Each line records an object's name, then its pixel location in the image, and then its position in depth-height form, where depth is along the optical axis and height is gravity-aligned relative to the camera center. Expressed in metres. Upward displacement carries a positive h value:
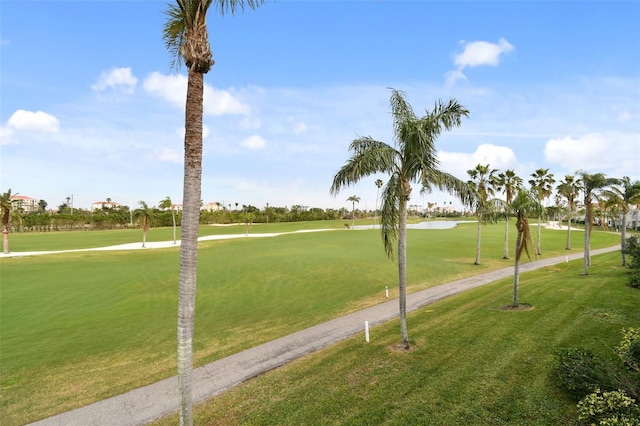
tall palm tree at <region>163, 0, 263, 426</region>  6.58 +0.96
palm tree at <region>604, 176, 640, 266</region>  23.31 +1.43
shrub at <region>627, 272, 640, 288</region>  17.39 -3.80
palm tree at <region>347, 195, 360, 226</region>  124.19 +6.59
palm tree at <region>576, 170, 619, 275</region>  21.98 +1.76
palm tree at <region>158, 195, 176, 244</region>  55.32 +2.32
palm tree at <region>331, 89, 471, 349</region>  11.52 +1.81
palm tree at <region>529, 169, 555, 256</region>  38.09 +4.13
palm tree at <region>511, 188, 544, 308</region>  15.36 +0.15
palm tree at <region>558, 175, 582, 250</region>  32.34 +2.50
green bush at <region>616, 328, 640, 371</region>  7.98 -3.61
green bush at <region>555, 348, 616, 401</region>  7.51 -3.98
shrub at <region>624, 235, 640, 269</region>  19.58 -2.37
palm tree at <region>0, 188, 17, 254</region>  43.41 +1.04
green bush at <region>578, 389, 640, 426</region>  6.09 -4.02
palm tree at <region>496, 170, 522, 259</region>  33.28 +3.56
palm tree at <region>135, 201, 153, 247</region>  51.62 +0.54
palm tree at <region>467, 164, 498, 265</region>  31.97 +3.78
